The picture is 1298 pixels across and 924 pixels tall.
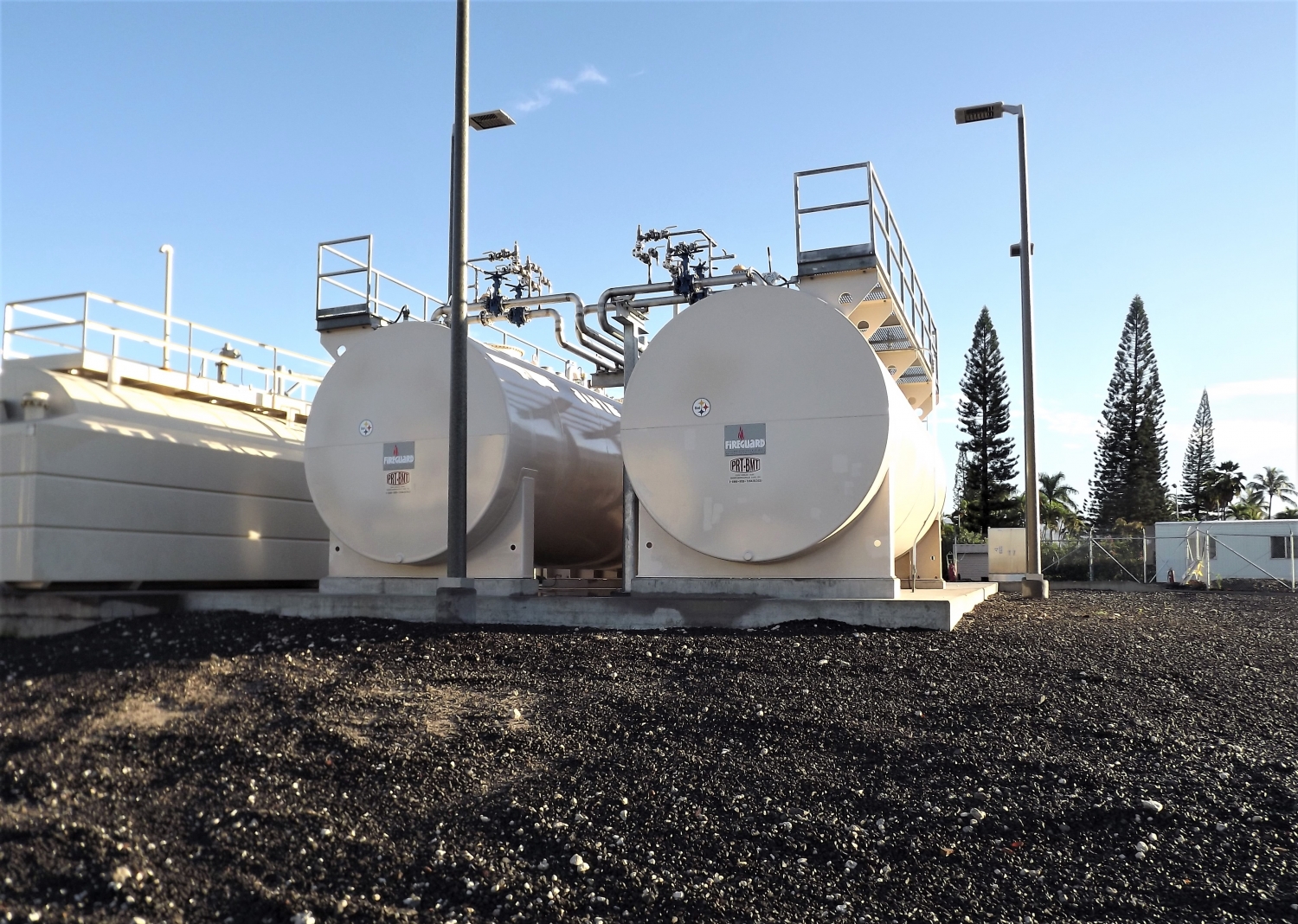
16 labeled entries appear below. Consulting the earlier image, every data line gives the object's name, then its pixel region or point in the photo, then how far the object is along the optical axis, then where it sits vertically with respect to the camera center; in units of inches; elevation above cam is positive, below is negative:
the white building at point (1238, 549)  1270.9 -31.6
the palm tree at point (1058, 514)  2317.9 +21.9
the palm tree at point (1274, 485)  3622.0 +135.6
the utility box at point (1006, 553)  877.8 -25.6
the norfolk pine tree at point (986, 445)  1822.1 +142.7
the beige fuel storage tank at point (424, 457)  431.5 +28.9
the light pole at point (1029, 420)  631.8 +63.7
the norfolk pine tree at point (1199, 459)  2412.6 +152.3
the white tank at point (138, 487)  442.0 +16.8
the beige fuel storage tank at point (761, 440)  383.6 +32.1
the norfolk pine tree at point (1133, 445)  1889.8 +147.9
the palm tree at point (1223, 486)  2522.9 +97.5
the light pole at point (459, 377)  408.8 +58.4
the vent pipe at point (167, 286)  667.4 +156.2
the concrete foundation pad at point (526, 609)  358.9 -33.6
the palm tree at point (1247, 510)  2431.1 +32.6
